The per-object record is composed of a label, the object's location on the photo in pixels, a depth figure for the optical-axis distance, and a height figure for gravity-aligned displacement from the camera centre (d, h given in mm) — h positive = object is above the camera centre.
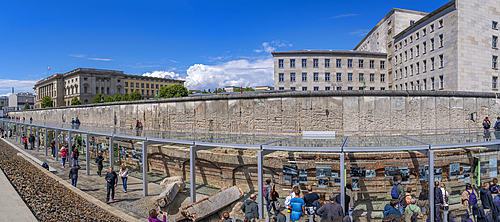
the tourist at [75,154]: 14180 -2229
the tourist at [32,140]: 23375 -2398
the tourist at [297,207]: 6742 -2482
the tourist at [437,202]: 6911 -2455
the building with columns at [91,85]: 89000 +10363
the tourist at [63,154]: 15875 -2500
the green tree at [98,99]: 68462 +3621
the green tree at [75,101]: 76012 +3430
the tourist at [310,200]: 6961 -2424
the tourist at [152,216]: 6332 -2531
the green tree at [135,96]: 64250 +4074
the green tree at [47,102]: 89294 +3808
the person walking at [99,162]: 13250 -2492
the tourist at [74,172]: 10993 -2495
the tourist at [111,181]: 9375 -2461
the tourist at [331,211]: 6138 -2347
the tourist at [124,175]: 10578 -2513
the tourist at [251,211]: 7062 -2679
